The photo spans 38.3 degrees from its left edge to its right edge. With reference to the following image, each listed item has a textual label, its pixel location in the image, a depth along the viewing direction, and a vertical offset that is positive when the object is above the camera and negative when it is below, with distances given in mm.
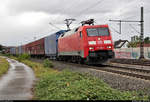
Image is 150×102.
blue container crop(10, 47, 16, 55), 73500 +598
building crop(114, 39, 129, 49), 64456 +2257
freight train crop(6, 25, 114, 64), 16531 +558
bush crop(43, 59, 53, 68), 19253 -1125
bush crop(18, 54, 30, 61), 35906 -887
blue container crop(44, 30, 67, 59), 28016 +1044
